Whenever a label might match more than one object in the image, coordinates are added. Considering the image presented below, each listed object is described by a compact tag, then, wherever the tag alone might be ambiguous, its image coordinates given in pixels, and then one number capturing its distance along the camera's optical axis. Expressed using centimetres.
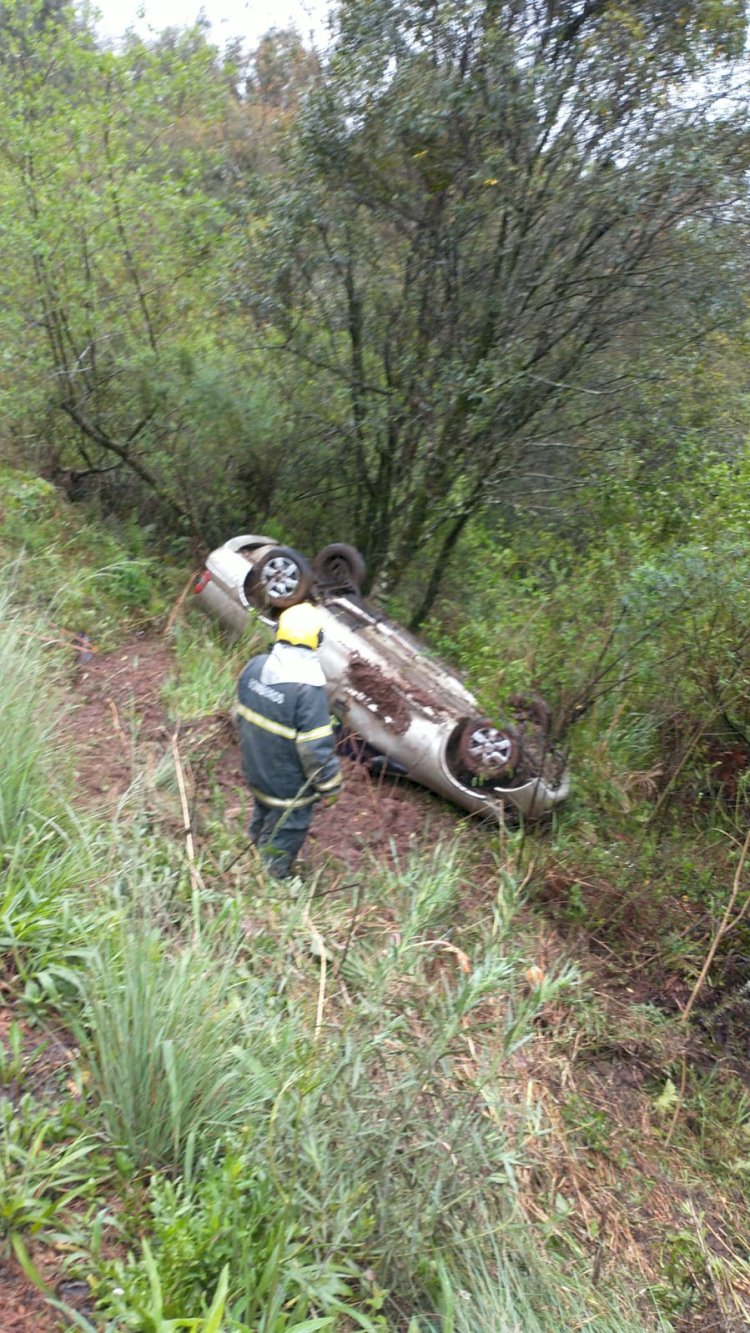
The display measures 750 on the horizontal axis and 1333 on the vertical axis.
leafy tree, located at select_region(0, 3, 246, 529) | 841
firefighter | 463
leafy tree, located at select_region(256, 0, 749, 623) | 723
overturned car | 618
